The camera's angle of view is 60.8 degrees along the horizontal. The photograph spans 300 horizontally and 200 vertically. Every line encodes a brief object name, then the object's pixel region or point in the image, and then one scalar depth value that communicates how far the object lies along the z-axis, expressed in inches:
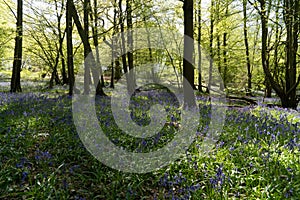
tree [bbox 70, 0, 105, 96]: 438.3
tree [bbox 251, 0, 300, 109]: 444.8
